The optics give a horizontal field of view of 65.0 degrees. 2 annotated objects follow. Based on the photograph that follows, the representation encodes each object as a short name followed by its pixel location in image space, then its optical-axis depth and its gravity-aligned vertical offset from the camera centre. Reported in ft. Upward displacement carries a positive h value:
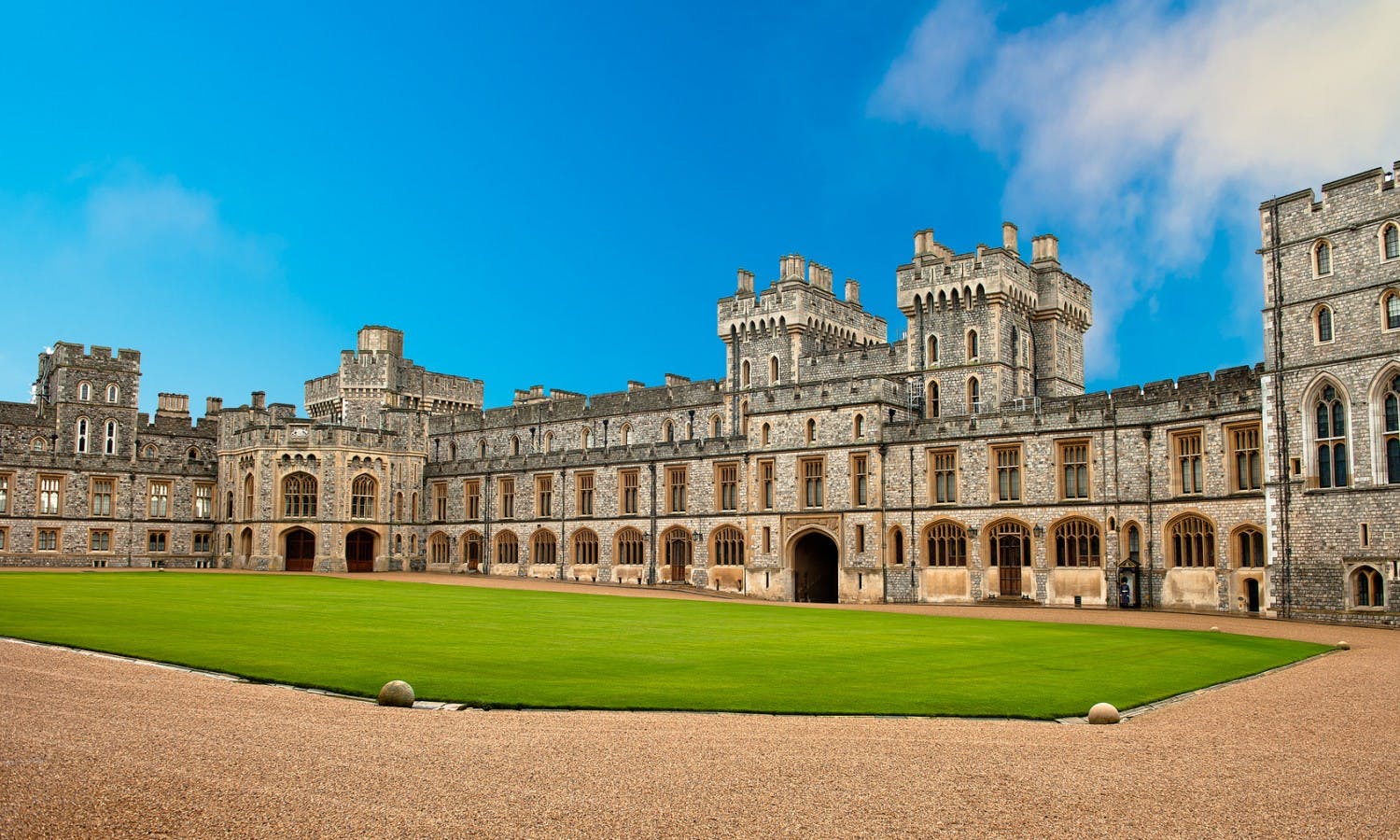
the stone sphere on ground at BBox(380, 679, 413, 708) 40.70 -6.67
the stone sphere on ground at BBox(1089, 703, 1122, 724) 42.16 -7.91
